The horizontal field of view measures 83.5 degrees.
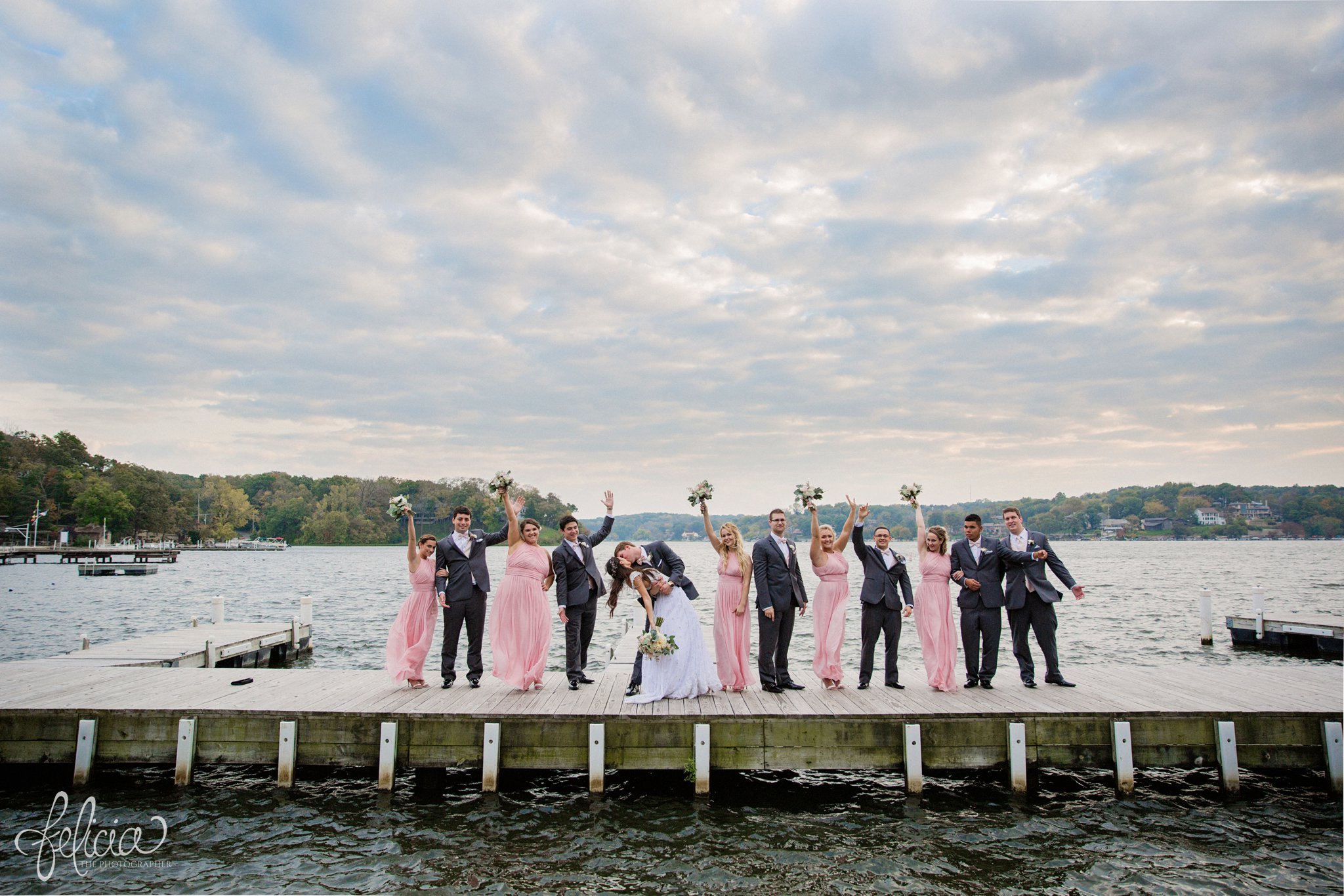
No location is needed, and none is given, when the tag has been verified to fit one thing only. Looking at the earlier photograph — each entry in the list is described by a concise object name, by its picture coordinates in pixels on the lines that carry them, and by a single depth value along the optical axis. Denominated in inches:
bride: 366.3
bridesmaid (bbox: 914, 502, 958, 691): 386.3
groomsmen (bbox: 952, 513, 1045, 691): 382.3
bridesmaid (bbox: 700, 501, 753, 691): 380.2
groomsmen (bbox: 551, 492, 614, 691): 383.9
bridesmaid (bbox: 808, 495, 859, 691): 386.6
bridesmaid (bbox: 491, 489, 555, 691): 382.0
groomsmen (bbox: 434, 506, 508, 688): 386.6
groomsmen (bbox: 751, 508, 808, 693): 377.1
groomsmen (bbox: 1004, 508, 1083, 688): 376.5
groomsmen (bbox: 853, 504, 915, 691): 385.4
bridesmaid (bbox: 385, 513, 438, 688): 395.5
